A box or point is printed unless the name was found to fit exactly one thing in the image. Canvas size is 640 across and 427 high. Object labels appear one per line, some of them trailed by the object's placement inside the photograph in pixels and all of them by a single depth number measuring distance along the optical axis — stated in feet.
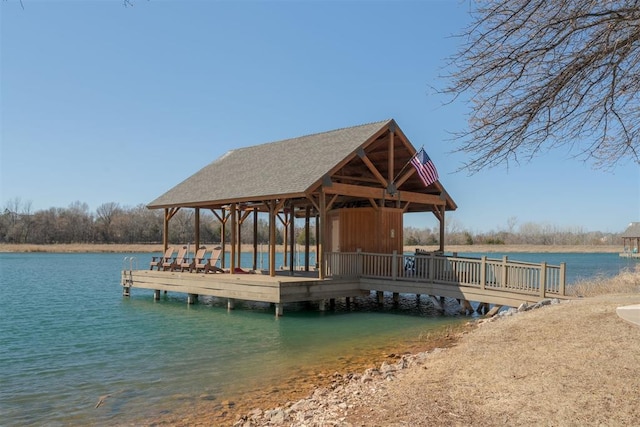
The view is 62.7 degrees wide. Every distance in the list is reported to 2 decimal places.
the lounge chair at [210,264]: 67.21
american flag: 57.47
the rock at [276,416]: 21.98
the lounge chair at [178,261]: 72.08
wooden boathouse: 52.21
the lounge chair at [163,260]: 75.05
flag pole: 63.88
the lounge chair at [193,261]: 69.02
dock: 47.78
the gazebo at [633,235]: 203.45
